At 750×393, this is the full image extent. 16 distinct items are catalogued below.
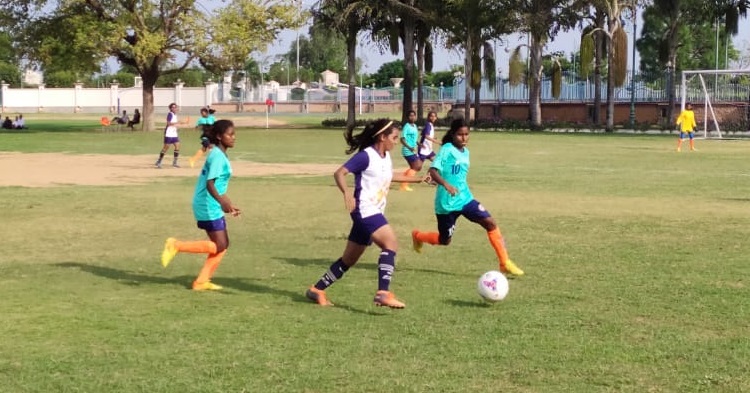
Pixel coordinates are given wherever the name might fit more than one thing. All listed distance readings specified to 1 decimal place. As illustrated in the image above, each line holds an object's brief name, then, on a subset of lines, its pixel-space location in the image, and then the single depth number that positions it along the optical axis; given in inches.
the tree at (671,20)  1899.6
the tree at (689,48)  3063.5
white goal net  1833.2
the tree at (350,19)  1940.2
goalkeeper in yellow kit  1172.5
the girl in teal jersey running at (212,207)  315.9
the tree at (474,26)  1878.7
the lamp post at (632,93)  1983.8
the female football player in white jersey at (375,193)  282.7
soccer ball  286.8
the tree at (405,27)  1942.7
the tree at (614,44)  1759.4
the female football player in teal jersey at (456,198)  349.1
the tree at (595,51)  1780.3
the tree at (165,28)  1706.4
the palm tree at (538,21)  1815.9
